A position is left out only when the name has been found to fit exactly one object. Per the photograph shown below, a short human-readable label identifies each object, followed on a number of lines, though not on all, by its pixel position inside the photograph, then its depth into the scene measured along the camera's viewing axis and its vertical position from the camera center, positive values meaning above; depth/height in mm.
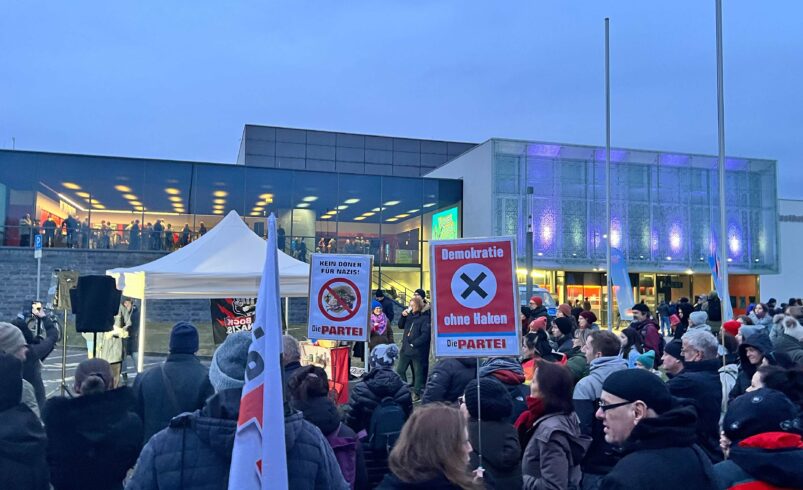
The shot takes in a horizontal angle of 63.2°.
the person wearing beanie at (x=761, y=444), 2631 -659
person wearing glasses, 2551 -615
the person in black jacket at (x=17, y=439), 3463 -842
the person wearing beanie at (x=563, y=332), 9008 -623
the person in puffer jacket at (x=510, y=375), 5512 -740
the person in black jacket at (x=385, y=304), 15022 -413
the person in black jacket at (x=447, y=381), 6293 -899
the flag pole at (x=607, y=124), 23312 +5994
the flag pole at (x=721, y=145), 16906 +3807
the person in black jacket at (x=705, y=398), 4559 -763
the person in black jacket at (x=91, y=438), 3963 -944
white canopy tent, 10211 +205
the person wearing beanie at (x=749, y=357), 6246 -637
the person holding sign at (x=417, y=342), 11952 -1014
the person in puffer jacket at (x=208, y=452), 2545 -664
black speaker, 8375 -248
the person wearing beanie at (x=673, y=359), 6052 -641
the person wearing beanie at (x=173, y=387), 5141 -810
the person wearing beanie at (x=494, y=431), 3885 -865
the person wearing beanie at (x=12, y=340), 4977 -441
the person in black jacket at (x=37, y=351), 6902 -775
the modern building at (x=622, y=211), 32438 +4017
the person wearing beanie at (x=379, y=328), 13447 -848
